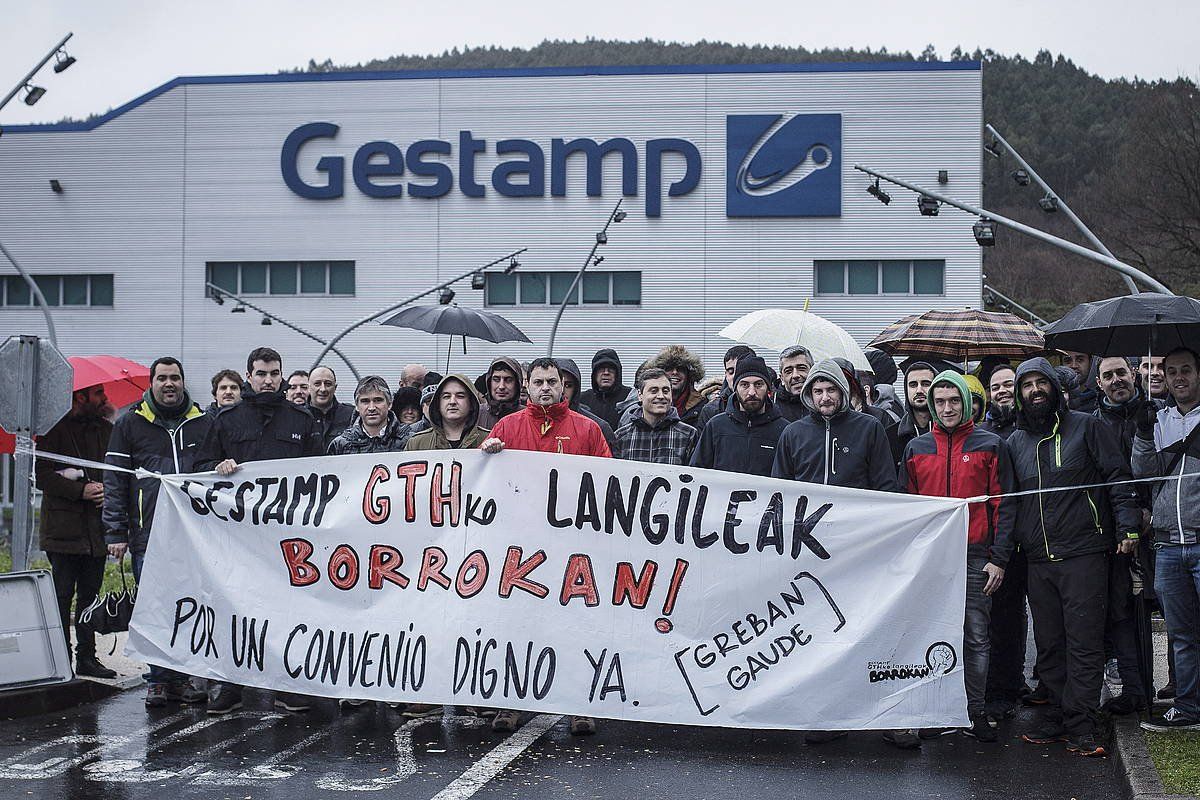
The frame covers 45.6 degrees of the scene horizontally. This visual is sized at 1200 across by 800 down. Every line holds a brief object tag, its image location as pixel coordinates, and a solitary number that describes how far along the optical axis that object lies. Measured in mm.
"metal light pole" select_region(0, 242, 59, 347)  32447
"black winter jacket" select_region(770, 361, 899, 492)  7426
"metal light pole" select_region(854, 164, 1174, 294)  20969
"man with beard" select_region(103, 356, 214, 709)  8344
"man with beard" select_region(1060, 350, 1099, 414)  9641
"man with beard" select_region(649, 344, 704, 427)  10008
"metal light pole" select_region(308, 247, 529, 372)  32528
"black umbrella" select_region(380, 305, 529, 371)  14156
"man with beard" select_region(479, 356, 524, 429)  8734
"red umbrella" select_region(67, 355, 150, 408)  10258
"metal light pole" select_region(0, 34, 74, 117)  25062
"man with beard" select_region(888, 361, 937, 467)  8531
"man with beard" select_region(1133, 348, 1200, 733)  6922
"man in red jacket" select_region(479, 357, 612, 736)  7809
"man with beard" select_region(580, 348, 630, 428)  11352
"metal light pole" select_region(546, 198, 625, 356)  36781
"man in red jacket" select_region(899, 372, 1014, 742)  7285
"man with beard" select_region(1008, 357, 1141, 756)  7082
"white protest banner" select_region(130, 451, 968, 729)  7031
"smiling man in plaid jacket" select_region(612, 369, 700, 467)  8391
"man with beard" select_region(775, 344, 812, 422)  8773
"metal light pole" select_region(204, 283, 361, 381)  37178
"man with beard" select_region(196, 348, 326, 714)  8266
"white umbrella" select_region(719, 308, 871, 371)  10336
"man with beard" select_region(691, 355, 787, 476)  7996
